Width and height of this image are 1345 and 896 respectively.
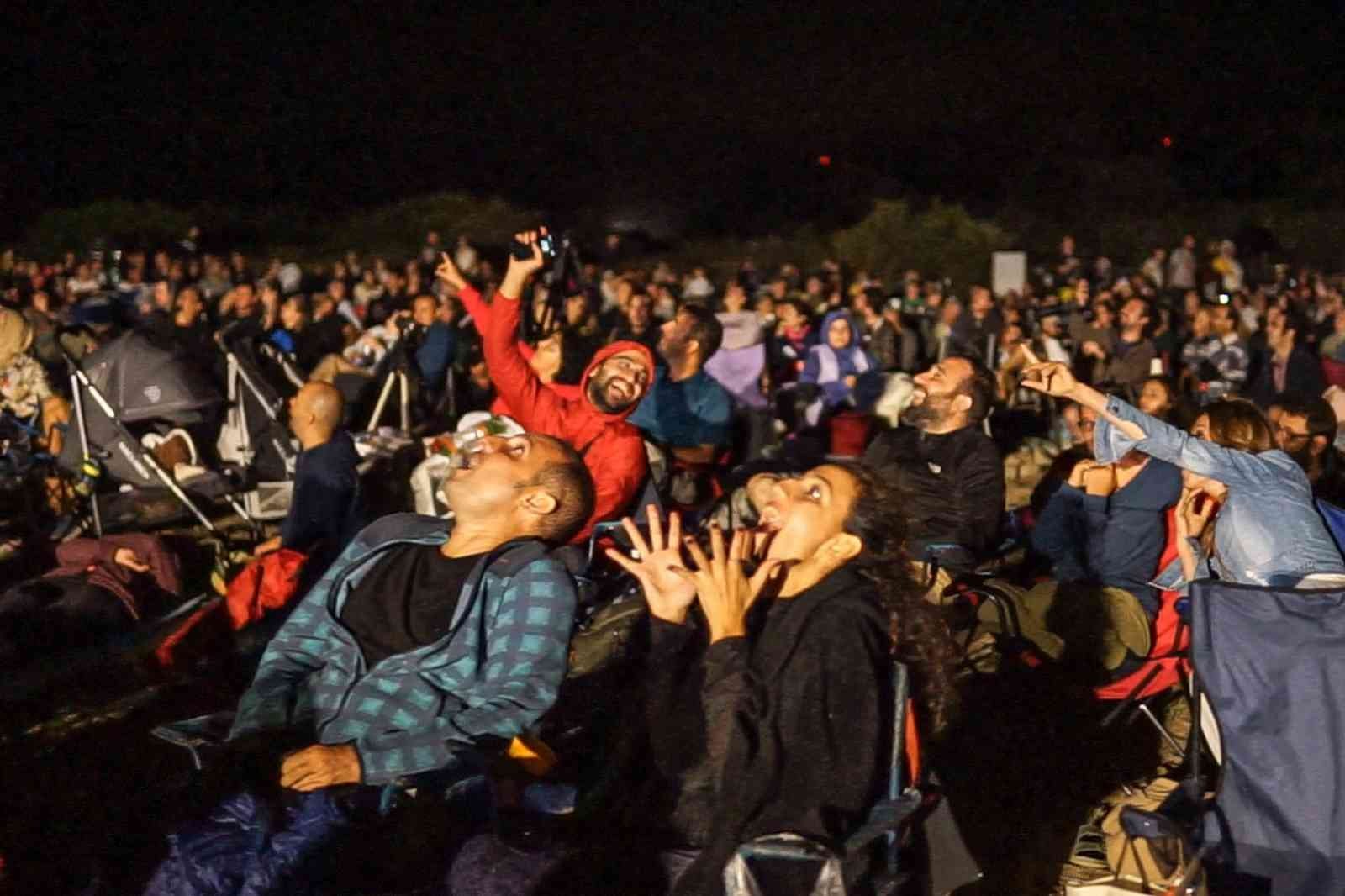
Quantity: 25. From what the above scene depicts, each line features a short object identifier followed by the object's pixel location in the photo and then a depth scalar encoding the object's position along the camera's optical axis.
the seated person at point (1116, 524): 5.45
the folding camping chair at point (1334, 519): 4.12
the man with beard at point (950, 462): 5.79
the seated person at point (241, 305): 12.87
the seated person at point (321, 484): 5.95
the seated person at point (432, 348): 11.50
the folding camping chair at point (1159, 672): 5.07
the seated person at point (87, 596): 5.43
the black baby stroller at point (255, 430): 8.52
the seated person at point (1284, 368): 10.66
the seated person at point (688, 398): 7.42
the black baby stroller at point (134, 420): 8.02
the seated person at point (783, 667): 2.81
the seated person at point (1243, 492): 3.99
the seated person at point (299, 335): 11.77
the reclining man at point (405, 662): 3.08
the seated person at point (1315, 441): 6.30
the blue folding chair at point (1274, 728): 3.44
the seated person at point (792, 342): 11.72
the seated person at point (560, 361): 6.60
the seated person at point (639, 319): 11.19
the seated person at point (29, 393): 8.48
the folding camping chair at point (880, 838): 2.59
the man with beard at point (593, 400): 5.53
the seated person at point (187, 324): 10.23
